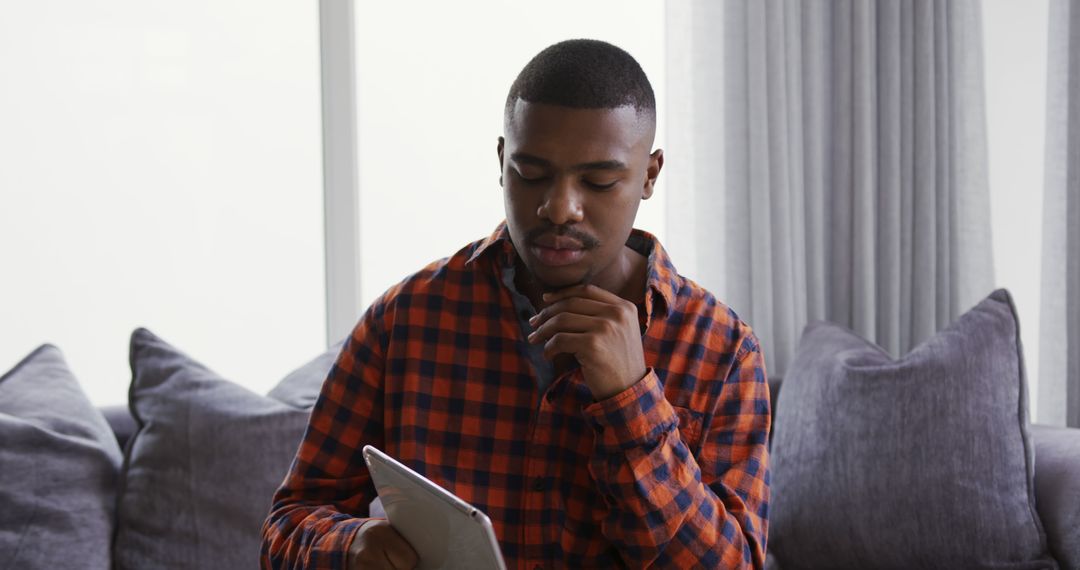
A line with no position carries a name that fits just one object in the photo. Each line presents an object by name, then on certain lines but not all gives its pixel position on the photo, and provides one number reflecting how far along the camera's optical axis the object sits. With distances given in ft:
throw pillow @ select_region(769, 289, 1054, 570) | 6.10
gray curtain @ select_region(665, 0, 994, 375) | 8.04
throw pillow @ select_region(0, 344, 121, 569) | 5.83
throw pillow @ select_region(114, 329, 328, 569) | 6.18
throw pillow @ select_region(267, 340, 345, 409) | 6.73
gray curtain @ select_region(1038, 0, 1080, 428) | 7.76
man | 3.40
